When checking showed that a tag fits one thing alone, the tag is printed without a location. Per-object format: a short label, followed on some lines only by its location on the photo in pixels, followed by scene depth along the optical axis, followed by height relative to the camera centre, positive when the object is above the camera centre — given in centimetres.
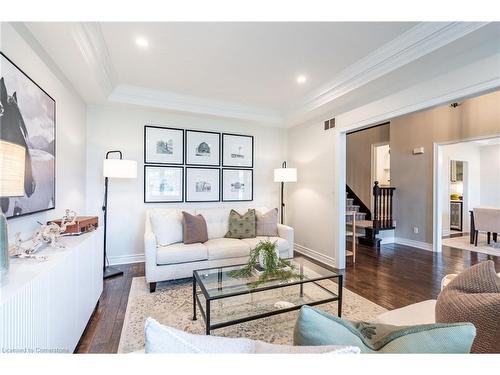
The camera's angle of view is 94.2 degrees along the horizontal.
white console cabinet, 98 -60
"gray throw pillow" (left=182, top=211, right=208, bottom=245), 304 -55
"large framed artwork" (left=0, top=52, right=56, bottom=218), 150 +42
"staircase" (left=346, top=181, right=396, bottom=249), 496 -74
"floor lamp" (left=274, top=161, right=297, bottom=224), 396 +23
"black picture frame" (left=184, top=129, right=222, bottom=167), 395 +70
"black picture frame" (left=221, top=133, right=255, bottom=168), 422 +79
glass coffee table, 178 -97
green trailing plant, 214 -76
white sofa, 269 -78
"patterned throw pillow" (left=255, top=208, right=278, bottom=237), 352 -55
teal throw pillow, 64 -42
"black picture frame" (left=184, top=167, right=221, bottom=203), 396 +4
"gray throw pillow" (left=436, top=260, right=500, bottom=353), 82 -45
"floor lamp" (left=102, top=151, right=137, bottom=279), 291 +24
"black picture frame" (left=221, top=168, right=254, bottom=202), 424 +24
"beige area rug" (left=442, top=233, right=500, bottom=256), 439 -117
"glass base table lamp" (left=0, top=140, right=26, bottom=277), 103 +5
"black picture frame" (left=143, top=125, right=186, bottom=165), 372 +76
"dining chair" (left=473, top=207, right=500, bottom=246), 446 -62
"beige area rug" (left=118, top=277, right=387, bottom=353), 190 -120
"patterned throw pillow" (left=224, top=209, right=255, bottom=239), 345 -57
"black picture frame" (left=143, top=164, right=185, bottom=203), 372 +26
